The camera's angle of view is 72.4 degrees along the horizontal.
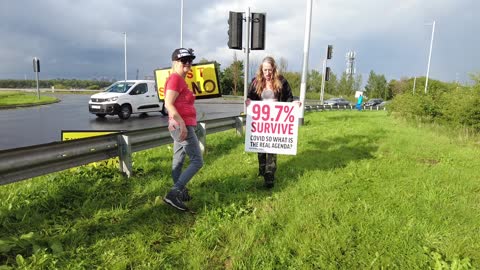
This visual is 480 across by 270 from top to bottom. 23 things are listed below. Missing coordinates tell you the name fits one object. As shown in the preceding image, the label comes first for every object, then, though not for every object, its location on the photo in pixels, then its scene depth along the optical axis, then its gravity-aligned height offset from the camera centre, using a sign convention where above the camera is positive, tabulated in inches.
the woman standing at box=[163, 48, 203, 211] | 136.6 -15.4
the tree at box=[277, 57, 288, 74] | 2087.8 +173.0
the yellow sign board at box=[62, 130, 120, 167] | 201.2 -30.8
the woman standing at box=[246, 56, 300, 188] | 178.9 -0.1
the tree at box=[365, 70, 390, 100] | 3253.0 +79.1
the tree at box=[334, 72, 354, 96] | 2970.0 +65.3
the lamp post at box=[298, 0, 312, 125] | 520.4 +79.9
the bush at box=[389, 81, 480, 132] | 464.1 -16.6
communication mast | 3686.8 +376.6
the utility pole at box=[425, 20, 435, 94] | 1545.5 +240.4
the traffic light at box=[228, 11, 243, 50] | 366.3 +66.7
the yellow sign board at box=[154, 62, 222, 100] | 294.7 +6.4
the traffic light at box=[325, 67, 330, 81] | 960.1 +55.6
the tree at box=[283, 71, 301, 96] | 2348.7 +74.8
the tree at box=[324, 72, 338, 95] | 2986.0 +69.9
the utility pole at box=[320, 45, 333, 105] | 900.6 +110.6
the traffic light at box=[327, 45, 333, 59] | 900.6 +113.0
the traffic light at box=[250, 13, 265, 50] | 378.4 +63.2
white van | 601.3 -28.3
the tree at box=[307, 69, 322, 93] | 3011.8 +108.9
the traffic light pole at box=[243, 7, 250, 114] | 376.6 +59.2
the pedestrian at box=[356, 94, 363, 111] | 1275.7 -36.5
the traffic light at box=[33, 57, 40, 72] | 1024.1 +51.7
